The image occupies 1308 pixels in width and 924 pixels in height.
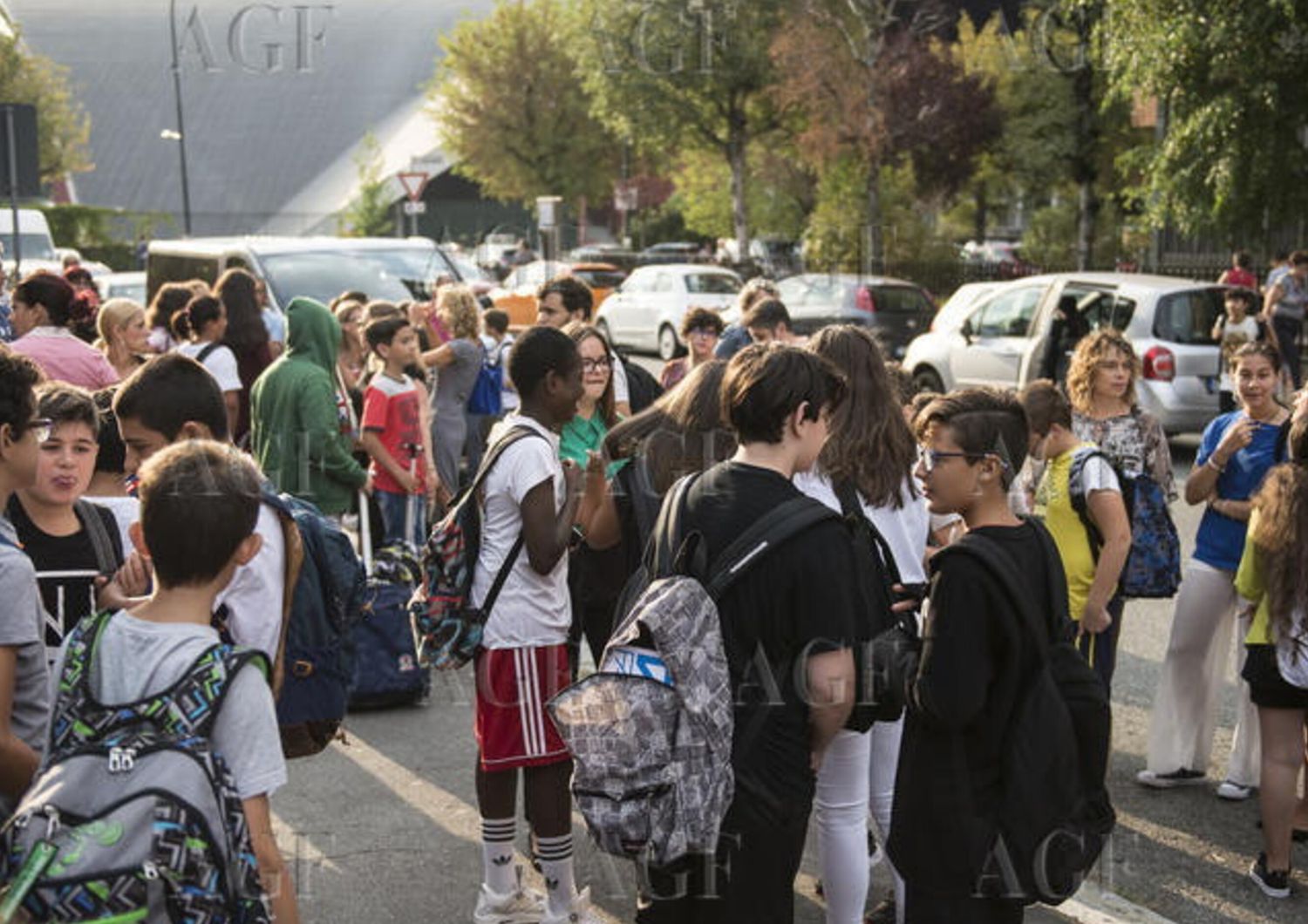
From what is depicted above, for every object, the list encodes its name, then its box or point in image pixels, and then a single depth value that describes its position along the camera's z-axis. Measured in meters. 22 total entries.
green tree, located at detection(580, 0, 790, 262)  36.22
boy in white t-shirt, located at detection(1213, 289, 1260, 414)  14.33
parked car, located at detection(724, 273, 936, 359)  22.62
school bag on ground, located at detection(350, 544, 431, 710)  7.29
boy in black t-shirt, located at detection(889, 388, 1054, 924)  3.56
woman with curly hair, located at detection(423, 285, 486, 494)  10.16
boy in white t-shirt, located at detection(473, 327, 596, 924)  4.81
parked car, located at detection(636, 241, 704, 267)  46.19
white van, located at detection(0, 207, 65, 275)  28.84
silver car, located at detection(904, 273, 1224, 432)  14.96
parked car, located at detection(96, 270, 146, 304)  22.53
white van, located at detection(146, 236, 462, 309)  14.33
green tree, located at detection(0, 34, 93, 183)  47.12
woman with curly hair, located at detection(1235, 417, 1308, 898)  5.11
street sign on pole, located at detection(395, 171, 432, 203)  25.41
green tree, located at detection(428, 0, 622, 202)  50.09
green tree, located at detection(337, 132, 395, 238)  52.47
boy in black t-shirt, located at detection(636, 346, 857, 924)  3.50
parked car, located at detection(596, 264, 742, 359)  27.12
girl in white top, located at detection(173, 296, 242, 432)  8.20
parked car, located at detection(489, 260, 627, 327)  28.34
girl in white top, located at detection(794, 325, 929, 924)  4.38
